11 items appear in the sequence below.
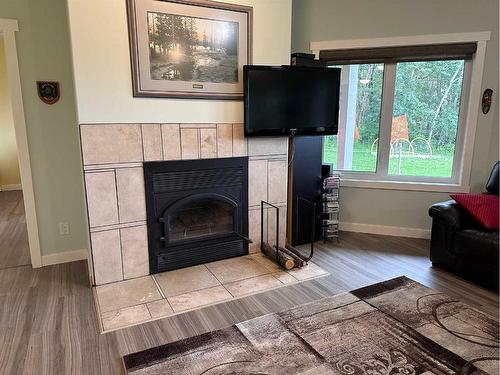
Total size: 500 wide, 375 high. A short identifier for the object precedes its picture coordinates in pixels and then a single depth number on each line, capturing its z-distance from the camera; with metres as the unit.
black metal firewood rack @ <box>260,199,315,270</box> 2.96
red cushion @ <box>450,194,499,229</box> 2.64
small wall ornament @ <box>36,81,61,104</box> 2.85
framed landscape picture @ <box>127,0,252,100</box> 2.51
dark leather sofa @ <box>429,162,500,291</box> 2.59
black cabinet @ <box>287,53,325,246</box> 3.35
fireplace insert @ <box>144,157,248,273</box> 2.78
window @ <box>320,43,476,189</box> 3.53
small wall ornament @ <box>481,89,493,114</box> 3.31
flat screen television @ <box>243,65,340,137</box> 2.85
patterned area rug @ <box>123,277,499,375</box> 1.80
